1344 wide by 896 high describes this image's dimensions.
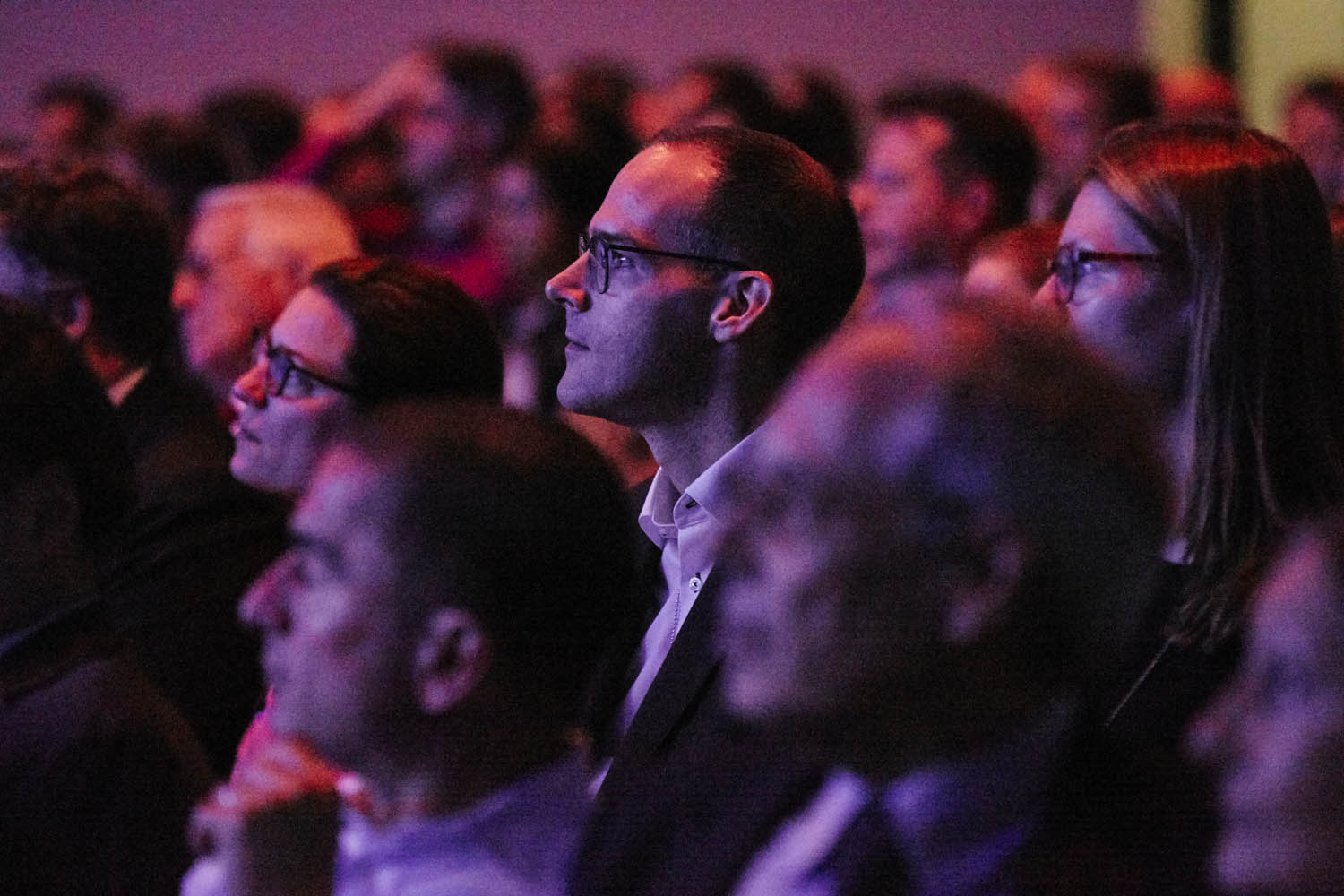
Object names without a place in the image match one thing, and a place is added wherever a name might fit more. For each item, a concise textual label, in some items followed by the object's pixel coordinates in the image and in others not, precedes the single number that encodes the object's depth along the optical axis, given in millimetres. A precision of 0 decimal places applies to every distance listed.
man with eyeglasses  4395
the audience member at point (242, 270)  6655
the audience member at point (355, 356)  4574
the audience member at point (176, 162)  10156
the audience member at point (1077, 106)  9117
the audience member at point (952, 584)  2316
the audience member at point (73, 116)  13023
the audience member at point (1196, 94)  10656
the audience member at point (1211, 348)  3643
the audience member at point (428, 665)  2660
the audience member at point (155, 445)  5270
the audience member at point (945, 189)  7434
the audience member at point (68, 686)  3822
